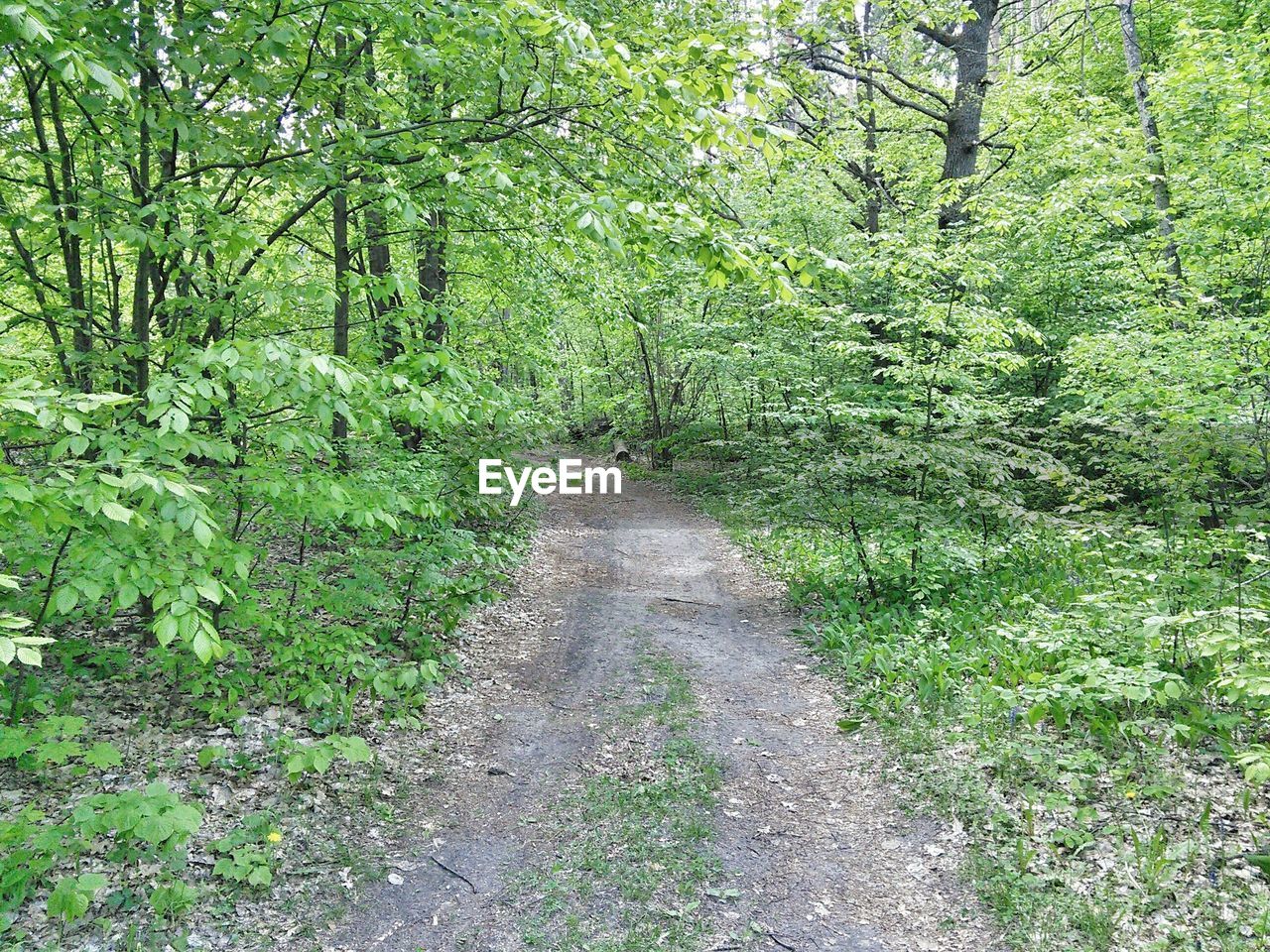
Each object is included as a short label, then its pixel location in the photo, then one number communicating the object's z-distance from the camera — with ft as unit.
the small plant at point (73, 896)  10.34
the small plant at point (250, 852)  12.49
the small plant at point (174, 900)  11.43
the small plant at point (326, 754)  13.53
